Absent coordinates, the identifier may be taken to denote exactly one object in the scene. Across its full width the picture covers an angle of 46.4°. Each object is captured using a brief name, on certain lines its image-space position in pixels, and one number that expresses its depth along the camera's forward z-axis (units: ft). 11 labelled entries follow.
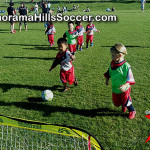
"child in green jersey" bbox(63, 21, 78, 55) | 26.48
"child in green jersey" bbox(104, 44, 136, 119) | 11.50
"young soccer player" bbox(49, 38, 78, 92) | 15.81
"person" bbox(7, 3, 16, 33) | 49.08
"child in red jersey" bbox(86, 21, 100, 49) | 32.99
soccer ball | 15.52
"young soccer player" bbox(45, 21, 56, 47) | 34.94
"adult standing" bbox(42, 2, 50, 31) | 54.02
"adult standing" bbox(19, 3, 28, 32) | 51.06
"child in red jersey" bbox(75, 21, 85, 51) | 30.30
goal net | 10.57
